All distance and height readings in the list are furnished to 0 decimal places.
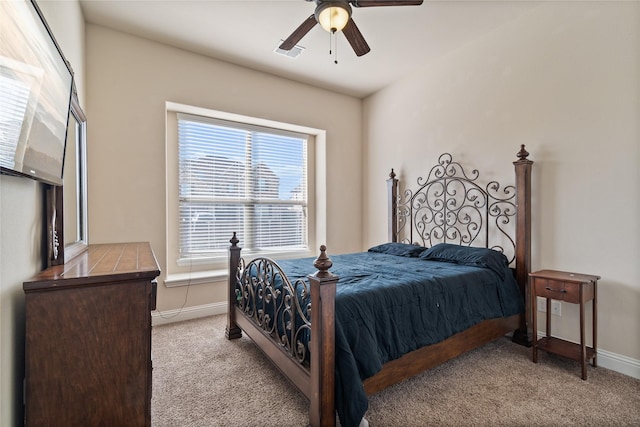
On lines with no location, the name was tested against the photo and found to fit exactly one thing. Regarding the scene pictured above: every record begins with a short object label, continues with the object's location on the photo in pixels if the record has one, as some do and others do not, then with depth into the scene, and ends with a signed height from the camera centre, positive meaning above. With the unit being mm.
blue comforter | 1500 -588
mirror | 1396 +64
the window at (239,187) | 3559 +329
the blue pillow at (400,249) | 3193 -415
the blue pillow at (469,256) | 2504 -399
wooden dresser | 1041 -482
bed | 1484 -563
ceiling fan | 1942 +1320
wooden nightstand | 2049 -606
